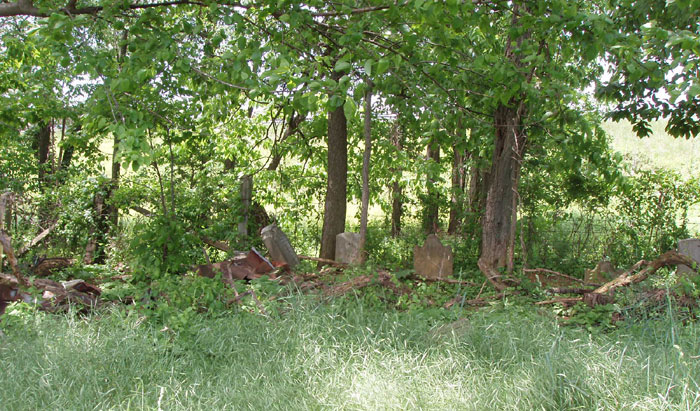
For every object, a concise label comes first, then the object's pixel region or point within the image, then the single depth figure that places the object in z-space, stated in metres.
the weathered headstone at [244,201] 8.39
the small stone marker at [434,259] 6.76
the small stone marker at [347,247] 7.47
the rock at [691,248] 6.52
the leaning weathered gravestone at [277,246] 7.11
